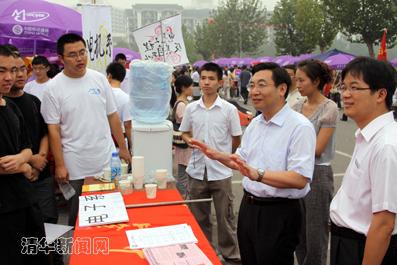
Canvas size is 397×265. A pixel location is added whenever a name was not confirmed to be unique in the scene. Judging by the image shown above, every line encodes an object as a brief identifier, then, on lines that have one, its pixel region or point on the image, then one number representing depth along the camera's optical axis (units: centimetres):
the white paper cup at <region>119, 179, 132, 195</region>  290
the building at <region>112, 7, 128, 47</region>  16262
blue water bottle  319
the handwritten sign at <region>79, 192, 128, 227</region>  238
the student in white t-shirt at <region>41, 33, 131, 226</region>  326
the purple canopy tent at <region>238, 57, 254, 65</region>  3290
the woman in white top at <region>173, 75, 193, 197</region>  440
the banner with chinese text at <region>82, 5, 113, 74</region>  529
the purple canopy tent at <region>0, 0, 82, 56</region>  631
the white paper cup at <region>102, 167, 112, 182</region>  319
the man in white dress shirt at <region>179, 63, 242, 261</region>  366
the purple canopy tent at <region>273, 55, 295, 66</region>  2359
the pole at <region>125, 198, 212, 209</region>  264
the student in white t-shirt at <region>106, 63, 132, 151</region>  484
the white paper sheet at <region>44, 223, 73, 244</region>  298
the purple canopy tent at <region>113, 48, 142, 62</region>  1484
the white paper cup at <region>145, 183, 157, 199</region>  283
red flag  915
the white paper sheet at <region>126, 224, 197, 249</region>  207
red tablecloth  195
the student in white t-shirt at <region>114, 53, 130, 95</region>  740
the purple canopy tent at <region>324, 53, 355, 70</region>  1606
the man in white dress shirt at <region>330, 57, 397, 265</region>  169
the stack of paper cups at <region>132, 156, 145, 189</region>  304
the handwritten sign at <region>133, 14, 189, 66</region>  600
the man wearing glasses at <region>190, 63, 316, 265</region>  229
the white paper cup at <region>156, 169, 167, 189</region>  308
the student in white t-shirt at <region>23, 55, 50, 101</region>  520
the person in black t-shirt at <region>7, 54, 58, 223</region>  320
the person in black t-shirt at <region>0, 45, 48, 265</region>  239
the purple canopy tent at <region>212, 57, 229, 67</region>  3779
